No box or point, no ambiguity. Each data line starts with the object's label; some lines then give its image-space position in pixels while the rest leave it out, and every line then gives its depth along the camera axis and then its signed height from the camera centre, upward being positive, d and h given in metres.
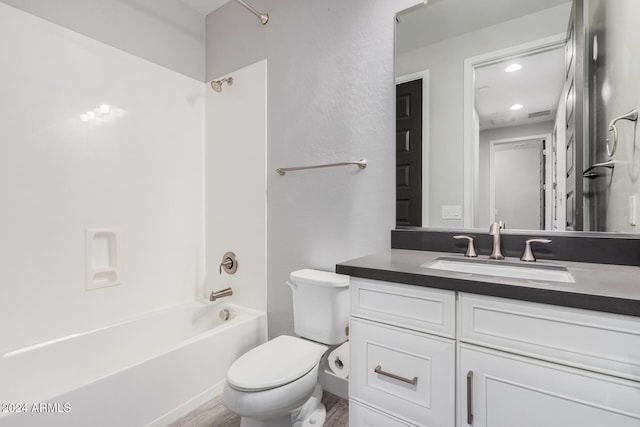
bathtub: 1.28 -0.82
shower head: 2.30 +0.98
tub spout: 2.25 -0.60
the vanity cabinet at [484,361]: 0.68 -0.39
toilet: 1.25 -0.69
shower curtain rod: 1.97 +1.32
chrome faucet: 1.23 -0.11
